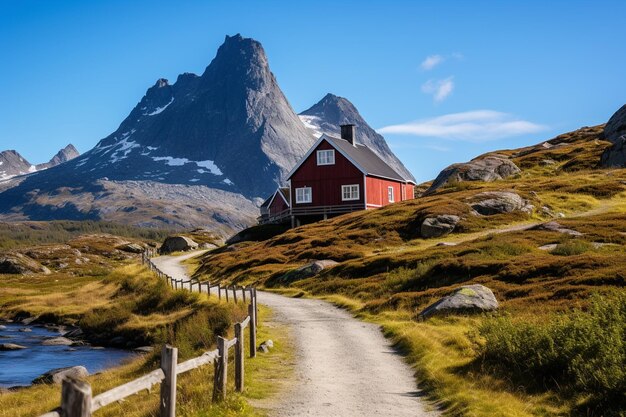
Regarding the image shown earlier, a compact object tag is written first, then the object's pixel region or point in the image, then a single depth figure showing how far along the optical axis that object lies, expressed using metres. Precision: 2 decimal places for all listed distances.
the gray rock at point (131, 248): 140.99
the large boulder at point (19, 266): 101.69
